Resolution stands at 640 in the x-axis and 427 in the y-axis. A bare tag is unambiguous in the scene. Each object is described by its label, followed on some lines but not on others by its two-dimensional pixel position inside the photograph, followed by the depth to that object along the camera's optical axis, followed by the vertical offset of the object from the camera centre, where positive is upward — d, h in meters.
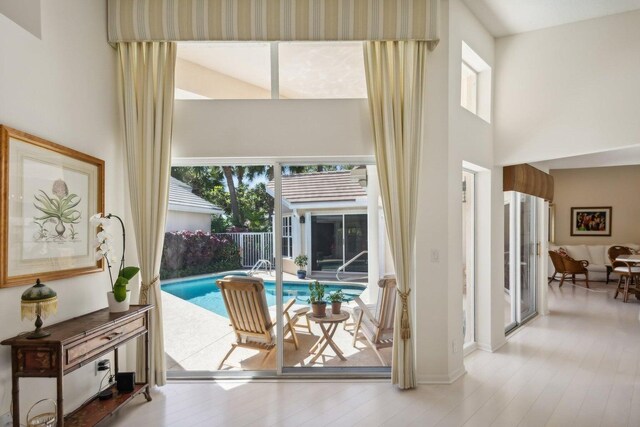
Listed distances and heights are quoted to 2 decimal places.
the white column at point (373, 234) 3.74 -0.15
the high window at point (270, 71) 3.66 +1.37
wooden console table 2.21 -0.80
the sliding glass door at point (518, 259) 5.36 -0.58
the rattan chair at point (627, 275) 7.15 -1.05
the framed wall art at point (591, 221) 9.78 -0.08
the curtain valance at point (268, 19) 3.42 +1.73
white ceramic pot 2.94 -0.64
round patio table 3.78 -1.07
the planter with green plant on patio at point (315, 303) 3.79 -0.81
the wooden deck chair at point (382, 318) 3.74 -0.95
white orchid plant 2.90 -0.25
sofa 9.25 -0.90
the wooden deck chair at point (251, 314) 3.70 -0.90
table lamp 2.23 -0.49
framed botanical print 2.32 +0.07
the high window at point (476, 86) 4.35 +1.51
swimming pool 3.73 -0.69
